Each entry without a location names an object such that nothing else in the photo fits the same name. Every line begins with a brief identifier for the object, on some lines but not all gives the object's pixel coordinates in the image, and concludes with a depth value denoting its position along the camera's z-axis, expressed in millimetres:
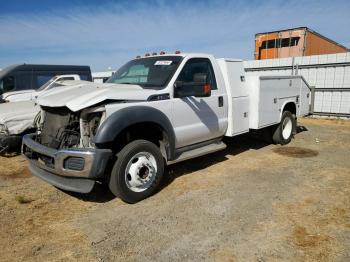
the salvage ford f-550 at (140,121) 3854
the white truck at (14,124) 6254
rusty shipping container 14805
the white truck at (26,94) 8297
